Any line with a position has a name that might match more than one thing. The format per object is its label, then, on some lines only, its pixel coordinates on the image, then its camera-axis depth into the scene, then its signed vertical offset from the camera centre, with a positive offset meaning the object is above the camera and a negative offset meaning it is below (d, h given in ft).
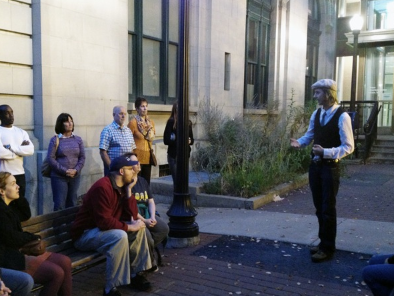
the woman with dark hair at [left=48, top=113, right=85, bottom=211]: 19.86 -2.25
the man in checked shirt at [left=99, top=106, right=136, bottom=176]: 20.99 -1.29
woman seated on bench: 11.02 -3.76
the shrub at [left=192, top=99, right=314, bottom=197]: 27.20 -2.94
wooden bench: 13.15 -3.89
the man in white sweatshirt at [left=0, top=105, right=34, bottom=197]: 17.69 -1.50
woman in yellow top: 22.79 -1.18
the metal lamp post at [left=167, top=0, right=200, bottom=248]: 18.38 -2.04
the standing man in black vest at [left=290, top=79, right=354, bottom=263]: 15.83 -1.46
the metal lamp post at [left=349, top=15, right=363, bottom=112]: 48.60 +8.11
